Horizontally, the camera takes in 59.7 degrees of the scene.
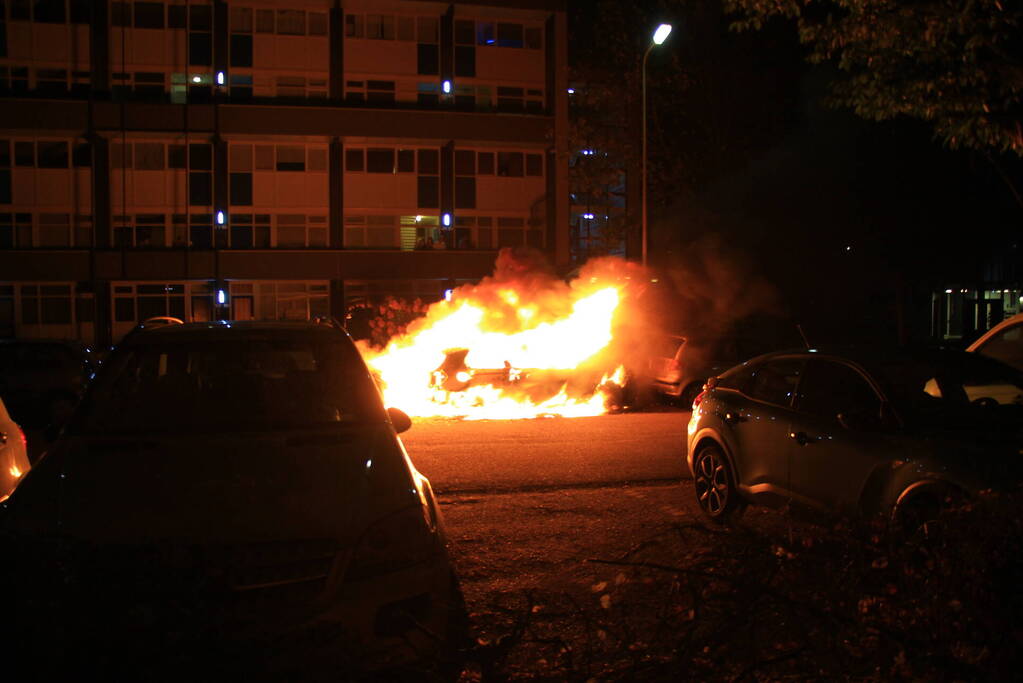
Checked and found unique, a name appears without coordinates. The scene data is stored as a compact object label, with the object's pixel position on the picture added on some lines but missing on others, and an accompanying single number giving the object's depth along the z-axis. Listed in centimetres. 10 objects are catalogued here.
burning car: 1659
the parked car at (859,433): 529
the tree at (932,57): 862
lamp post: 2014
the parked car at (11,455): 548
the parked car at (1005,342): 1008
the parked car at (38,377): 1395
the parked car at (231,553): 352
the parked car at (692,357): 1525
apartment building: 3553
